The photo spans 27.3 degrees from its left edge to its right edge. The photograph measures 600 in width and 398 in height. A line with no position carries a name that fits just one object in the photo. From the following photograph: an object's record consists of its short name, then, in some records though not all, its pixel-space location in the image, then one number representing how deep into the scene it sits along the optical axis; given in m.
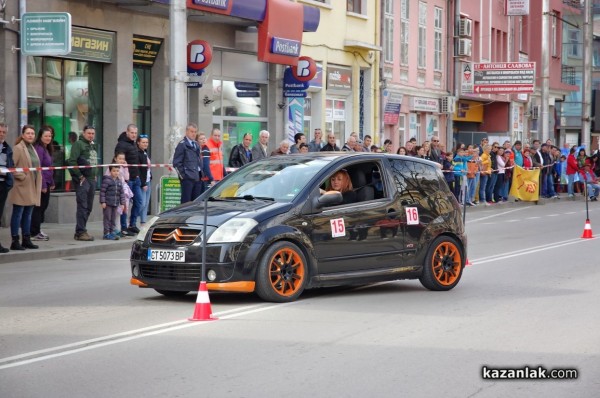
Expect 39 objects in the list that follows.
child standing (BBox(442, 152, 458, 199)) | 33.65
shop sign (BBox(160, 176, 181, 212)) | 22.58
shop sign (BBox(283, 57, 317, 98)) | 32.38
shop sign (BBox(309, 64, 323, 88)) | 34.75
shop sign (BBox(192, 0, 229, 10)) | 25.98
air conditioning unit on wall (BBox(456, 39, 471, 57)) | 46.47
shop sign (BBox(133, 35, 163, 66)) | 26.88
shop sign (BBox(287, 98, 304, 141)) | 33.50
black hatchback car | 11.86
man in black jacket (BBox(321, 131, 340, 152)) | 27.67
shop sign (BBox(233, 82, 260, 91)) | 31.17
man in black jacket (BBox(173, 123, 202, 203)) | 22.03
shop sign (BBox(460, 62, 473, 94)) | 46.53
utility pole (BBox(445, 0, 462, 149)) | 46.19
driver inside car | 13.05
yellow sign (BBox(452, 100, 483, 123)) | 49.75
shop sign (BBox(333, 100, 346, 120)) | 36.88
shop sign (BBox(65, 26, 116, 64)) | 24.47
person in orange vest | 24.67
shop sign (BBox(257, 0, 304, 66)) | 29.64
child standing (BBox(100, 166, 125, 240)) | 20.38
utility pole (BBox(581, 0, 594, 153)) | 49.91
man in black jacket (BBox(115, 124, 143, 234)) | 21.58
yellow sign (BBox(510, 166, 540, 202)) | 37.81
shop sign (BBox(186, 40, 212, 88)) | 27.25
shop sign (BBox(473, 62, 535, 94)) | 45.44
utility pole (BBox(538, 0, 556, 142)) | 46.06
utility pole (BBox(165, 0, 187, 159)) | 22.39
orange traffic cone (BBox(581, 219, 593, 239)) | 22.41
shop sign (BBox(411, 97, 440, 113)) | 42.87
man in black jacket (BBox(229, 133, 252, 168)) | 24.75
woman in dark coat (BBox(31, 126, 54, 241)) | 19.80
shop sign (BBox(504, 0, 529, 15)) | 49.78
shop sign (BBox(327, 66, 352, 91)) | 36.12
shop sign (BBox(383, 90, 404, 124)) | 39.56
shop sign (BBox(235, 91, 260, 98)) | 31.34
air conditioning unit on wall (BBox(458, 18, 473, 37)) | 46.22
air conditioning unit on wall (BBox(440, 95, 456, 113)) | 44.93
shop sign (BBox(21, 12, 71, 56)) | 21.19
